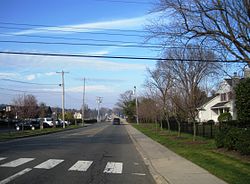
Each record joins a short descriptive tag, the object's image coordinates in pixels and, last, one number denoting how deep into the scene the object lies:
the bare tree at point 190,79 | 18.51
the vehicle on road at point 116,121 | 74.36
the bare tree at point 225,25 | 11.24
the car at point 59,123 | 56.81
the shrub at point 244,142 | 11.24
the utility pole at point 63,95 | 50.77
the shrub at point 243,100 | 12.89
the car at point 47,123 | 52.39
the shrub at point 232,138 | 12.36
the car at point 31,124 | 43.34
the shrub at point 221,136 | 13.92
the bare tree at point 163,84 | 25.50
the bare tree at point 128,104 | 93.92
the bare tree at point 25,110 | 37.11
